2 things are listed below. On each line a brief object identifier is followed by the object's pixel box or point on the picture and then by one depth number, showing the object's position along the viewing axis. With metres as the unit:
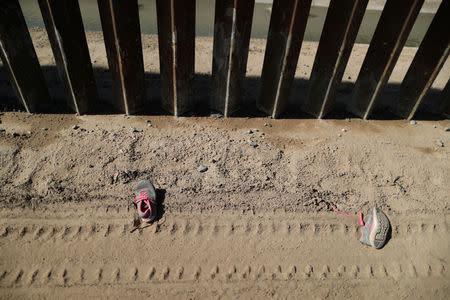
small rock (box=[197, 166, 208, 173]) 3.52
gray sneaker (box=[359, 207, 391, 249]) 3.10
